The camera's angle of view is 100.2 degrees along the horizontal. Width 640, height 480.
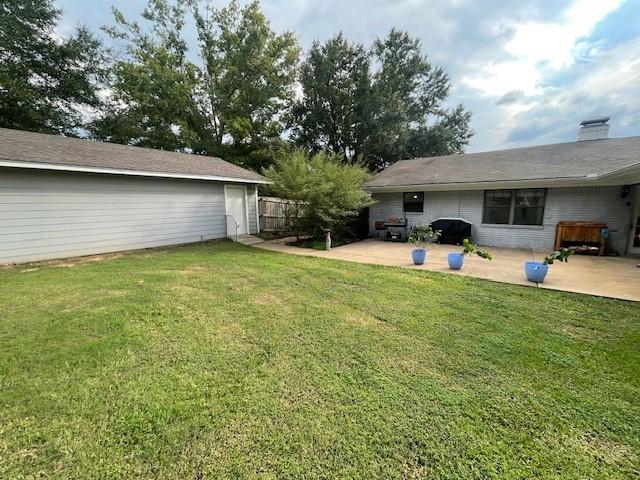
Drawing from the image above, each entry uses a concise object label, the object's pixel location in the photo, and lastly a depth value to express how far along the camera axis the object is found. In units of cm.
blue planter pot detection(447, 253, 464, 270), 586
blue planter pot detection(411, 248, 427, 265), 642
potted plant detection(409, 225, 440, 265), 643
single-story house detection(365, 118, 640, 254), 742
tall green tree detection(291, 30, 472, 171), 1694
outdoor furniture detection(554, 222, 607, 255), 731
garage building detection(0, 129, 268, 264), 618
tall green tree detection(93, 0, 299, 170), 1509
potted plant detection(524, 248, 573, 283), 472
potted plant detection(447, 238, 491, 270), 571
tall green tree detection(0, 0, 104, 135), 1187
